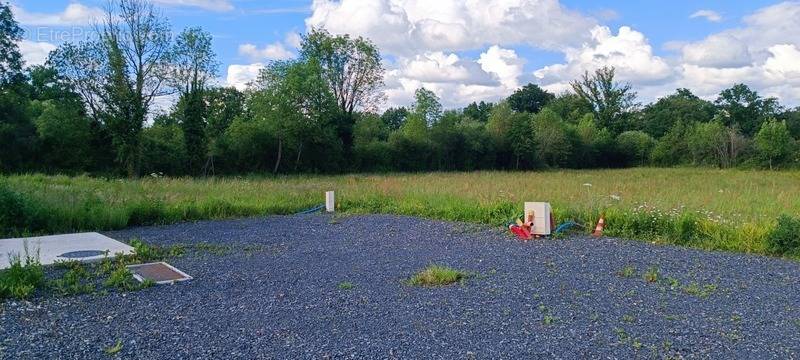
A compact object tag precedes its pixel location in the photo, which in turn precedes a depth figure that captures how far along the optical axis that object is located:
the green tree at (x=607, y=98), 60.81
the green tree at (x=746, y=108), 54.93
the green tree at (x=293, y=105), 27.20
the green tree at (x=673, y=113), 56.00
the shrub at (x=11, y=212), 8.66
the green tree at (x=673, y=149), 41.97
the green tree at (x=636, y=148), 44.03
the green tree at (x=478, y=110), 65.14
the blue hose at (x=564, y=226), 8.60
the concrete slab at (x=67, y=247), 6.75
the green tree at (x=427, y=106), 38.31
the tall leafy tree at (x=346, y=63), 38.12
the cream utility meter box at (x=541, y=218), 8.43
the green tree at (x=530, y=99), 65.69
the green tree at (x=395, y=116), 59.03
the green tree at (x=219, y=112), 25.33
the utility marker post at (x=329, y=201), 12.21
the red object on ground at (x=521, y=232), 8.44
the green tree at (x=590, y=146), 41.09
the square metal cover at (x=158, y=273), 5.75
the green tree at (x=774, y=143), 35.00
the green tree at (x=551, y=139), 37.41
